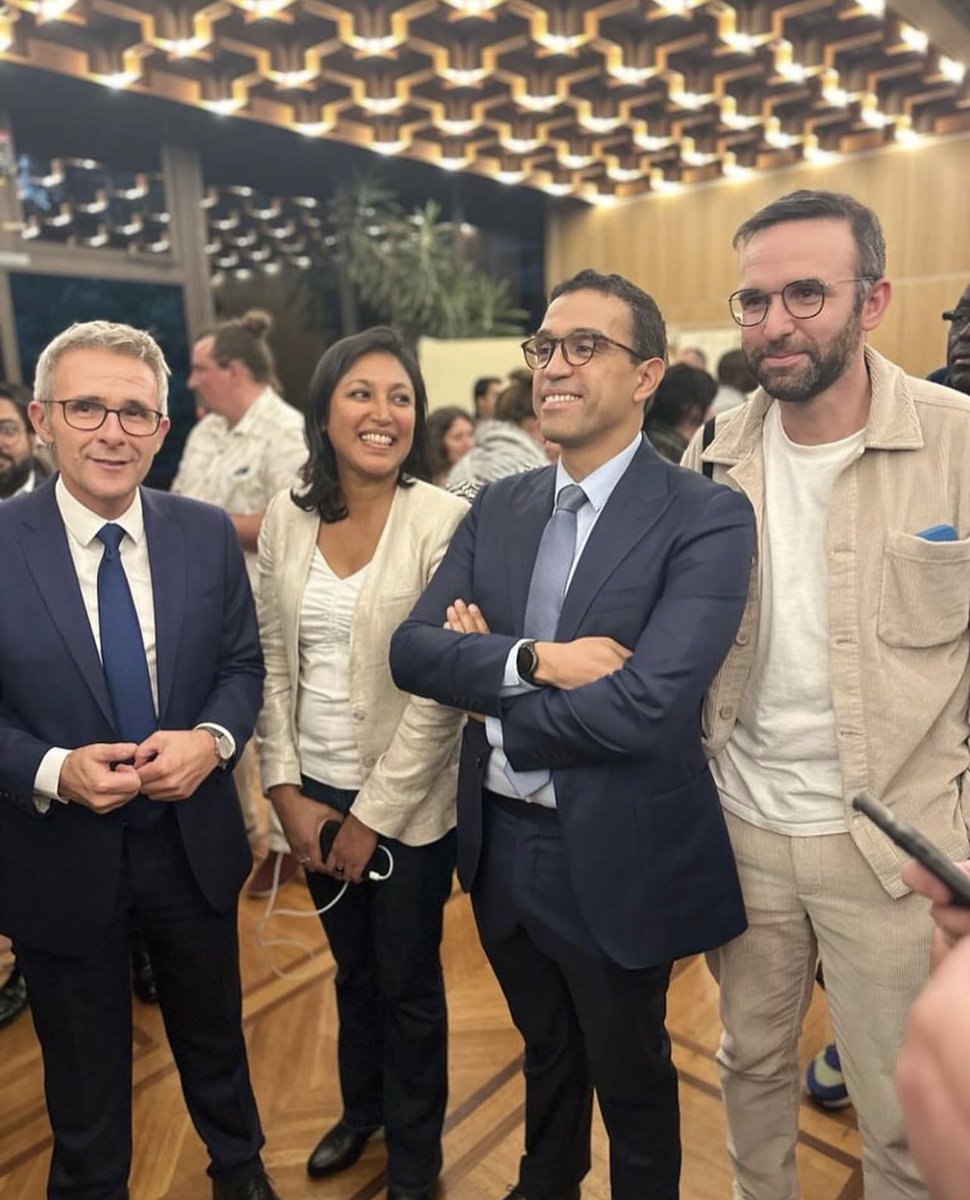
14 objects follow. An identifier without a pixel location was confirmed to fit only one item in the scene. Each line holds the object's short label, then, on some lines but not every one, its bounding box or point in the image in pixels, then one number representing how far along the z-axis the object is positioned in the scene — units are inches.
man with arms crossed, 53.2
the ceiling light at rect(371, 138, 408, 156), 293.6
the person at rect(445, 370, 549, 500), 139.6
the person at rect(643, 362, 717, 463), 113.6
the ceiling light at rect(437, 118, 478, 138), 275.7
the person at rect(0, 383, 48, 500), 103.4
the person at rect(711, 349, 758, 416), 178.1
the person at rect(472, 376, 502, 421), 243.3
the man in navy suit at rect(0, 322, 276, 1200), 59.0
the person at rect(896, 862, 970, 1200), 22.7
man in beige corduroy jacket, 54.0
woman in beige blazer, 68.0
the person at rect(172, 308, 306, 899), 122.5
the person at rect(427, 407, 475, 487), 189.6
